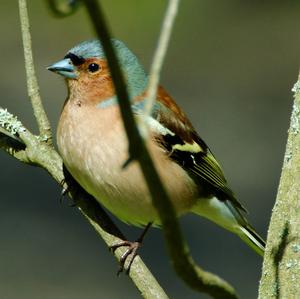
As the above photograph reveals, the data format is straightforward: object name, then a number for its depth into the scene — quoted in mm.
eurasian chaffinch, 6766
